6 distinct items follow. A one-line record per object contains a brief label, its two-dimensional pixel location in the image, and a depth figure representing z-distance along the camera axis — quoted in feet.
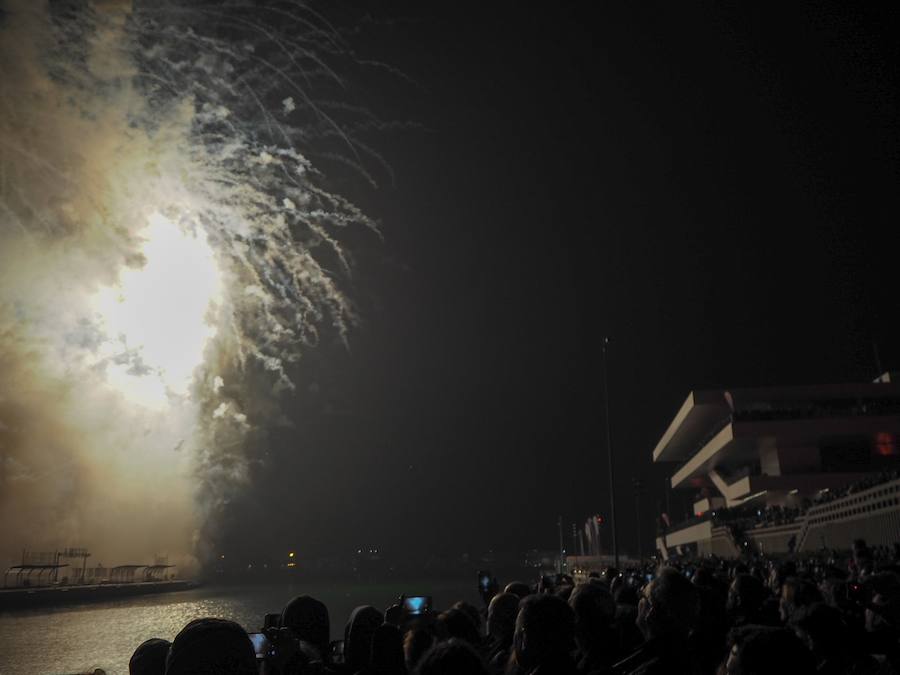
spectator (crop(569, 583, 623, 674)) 16.20
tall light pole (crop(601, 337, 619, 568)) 130.21
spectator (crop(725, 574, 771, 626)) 21.90
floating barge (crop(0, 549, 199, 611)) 309.22
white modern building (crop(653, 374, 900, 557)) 167.12
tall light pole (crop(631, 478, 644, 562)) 154.96
